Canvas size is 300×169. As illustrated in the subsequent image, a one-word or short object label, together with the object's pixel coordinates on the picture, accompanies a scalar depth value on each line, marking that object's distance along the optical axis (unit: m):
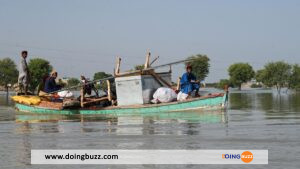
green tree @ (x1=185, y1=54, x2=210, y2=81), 101.80
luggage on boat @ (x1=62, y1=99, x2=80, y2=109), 25.22
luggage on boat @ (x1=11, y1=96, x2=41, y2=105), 26.70
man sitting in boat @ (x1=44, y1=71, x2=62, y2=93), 26.50
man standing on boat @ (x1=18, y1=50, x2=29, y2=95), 26.00
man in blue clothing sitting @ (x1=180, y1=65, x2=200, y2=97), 23.78
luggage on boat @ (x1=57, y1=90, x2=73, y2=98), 27.00
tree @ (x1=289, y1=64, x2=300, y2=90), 109.81
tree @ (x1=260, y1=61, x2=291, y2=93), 114.00
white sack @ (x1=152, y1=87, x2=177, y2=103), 23.67
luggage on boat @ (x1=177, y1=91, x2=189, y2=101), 23.78
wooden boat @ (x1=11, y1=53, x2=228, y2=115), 23.12
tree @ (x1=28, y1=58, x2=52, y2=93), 109.86
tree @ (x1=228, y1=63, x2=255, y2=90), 152.12
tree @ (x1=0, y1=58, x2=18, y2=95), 133.88
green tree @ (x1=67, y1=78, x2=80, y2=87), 98.59
